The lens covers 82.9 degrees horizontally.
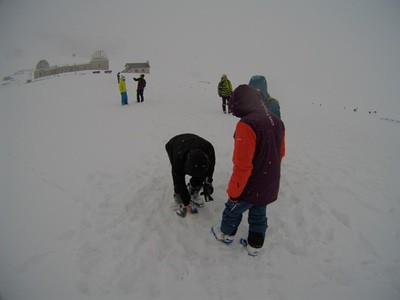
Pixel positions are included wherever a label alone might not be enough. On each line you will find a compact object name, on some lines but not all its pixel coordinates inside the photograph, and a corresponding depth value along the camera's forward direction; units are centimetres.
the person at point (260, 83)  434
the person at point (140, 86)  1266
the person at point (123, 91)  1208
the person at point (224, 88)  1111
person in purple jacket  257
